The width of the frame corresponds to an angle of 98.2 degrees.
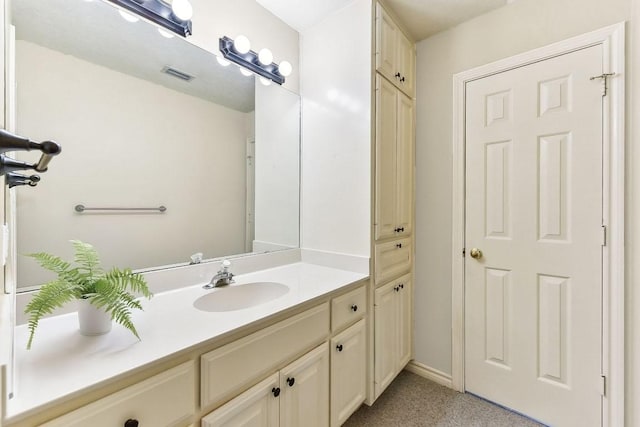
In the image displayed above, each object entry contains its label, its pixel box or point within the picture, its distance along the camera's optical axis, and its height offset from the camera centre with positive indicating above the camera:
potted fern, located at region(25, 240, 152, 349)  0.70 -0.21
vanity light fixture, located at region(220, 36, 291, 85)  1.48 +0.88
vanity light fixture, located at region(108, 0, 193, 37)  1.17 +0.88
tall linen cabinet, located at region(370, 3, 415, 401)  1.56 +0.08
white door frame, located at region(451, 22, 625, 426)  1.31 +0.01
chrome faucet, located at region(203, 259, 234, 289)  1.31 -0.32
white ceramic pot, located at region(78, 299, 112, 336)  0.79 -0.31
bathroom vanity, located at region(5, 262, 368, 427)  0.62 -0.43
